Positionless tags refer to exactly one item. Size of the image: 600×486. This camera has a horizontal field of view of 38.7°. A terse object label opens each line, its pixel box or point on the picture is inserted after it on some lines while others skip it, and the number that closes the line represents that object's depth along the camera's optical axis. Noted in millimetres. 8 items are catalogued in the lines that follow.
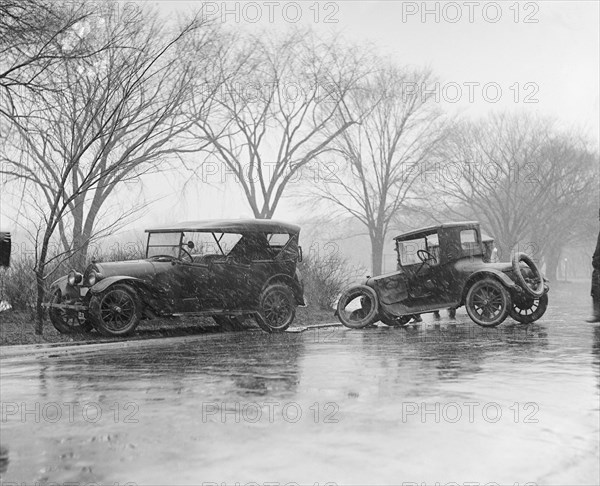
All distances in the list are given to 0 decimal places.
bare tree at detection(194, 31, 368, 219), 32625
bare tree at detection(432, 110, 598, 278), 47500
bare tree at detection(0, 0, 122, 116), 15264
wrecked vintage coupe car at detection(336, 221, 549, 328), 17312
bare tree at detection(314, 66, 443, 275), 39438
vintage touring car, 14969
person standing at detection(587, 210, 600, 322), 16453
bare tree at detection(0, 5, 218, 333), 25922
